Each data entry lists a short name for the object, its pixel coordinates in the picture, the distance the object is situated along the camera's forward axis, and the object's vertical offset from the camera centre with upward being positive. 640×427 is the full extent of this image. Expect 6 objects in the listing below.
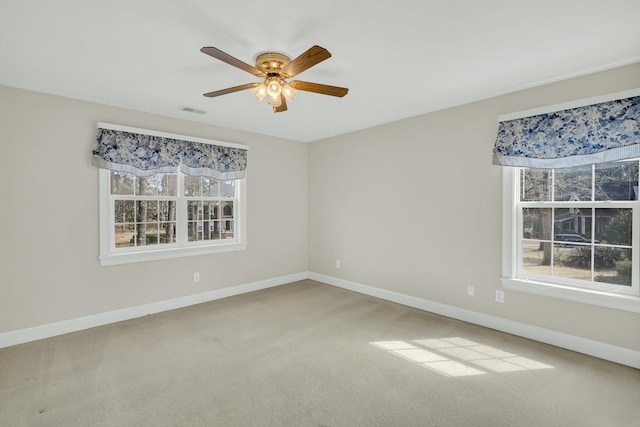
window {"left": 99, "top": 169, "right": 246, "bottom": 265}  3.56 -0.08
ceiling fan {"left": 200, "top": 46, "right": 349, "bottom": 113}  2.32 +0.99
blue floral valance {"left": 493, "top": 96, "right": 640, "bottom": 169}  2.50 +0.67
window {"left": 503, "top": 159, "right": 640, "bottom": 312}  2.60 -0.20
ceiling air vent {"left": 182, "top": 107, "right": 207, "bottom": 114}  3.67 +1.21
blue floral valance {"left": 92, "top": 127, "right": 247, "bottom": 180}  3.43 +0.69
